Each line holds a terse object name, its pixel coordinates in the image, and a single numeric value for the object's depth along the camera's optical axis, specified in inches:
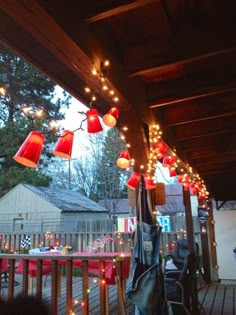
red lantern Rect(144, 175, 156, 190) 96.5
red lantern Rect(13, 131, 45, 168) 61.2
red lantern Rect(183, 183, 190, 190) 178.4
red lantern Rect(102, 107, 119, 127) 76.4
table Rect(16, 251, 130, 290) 137.3
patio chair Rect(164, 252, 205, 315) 131.5
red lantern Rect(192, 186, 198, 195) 205.2
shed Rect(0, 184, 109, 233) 571.8
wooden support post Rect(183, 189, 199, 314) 182.5
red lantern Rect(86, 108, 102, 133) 71.2
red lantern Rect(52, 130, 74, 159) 67.9
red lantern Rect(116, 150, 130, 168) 92.9
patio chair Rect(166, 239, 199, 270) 194.5
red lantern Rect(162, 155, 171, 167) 141.6
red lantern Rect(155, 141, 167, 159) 115.3
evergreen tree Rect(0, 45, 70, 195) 268.0
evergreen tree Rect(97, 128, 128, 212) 530.0
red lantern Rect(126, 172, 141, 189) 96.2
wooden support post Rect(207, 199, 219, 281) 262.7
